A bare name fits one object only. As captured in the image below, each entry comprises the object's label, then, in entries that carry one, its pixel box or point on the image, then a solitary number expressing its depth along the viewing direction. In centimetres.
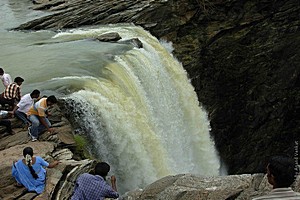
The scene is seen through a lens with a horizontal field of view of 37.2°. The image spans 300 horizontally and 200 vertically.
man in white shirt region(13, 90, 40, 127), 1206
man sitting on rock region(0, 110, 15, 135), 1186
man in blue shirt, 816
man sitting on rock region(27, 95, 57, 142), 1155
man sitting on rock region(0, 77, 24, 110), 1304
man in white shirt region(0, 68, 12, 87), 1452
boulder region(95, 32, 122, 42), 2094
